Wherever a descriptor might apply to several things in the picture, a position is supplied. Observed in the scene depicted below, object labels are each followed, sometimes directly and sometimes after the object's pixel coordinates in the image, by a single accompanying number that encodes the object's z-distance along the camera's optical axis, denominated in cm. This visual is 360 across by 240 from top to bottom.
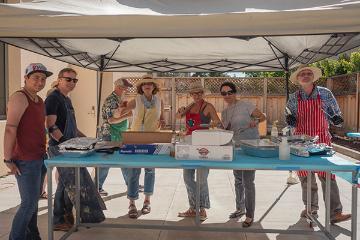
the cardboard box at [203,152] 316
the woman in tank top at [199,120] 443
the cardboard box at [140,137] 383
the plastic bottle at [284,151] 324
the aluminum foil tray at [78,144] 339
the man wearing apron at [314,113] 421
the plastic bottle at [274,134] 380
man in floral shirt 509
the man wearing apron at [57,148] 380
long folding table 304
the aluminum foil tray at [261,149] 335
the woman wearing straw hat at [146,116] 465
